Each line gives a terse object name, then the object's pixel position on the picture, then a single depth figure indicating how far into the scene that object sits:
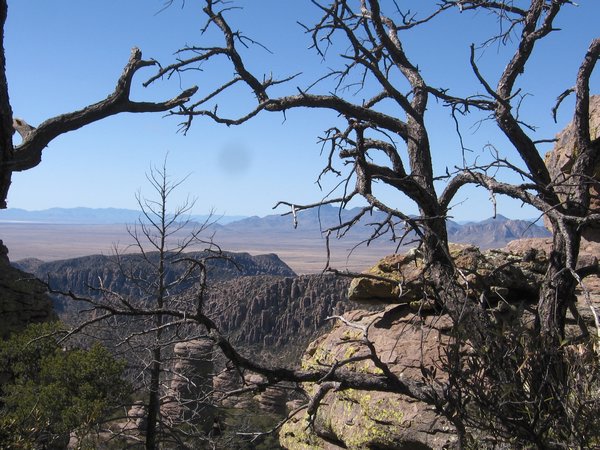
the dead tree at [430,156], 6.20
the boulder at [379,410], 7.62
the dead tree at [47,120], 5.15
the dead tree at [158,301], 13.23
